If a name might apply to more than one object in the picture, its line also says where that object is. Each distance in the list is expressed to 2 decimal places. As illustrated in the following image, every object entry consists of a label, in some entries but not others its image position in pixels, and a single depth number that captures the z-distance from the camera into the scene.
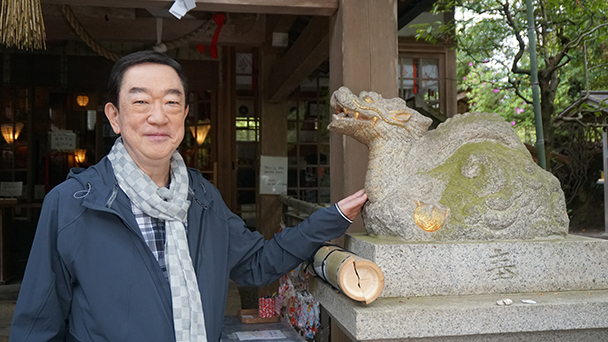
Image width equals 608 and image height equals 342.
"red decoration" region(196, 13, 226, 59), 4.72
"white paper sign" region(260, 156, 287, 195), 5.99
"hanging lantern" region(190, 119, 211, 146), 7.55
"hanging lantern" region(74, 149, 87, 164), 7.50
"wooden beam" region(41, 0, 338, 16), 2.67
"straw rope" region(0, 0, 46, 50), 2.49
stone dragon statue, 2.11
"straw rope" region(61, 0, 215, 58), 4.30
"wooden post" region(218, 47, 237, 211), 7.27
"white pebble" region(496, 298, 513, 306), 1.90
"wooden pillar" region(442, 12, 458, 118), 7.64
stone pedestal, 1.84
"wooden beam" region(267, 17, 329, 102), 3.77
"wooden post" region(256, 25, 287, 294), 6.02
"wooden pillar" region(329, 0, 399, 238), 2.69
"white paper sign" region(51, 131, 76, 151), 7.31
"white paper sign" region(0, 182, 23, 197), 7.15
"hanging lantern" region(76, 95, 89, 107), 7.47
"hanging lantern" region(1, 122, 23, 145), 7.21
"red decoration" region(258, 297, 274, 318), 3.41
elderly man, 1.65
